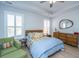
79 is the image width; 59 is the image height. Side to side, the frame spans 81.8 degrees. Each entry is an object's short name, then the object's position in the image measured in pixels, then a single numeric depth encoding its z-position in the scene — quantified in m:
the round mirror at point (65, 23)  3.68
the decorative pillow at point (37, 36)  2.90
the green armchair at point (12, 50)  1.54
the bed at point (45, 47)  1.86
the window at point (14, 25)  2.92
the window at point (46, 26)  4.38
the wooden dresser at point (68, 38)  3.06
